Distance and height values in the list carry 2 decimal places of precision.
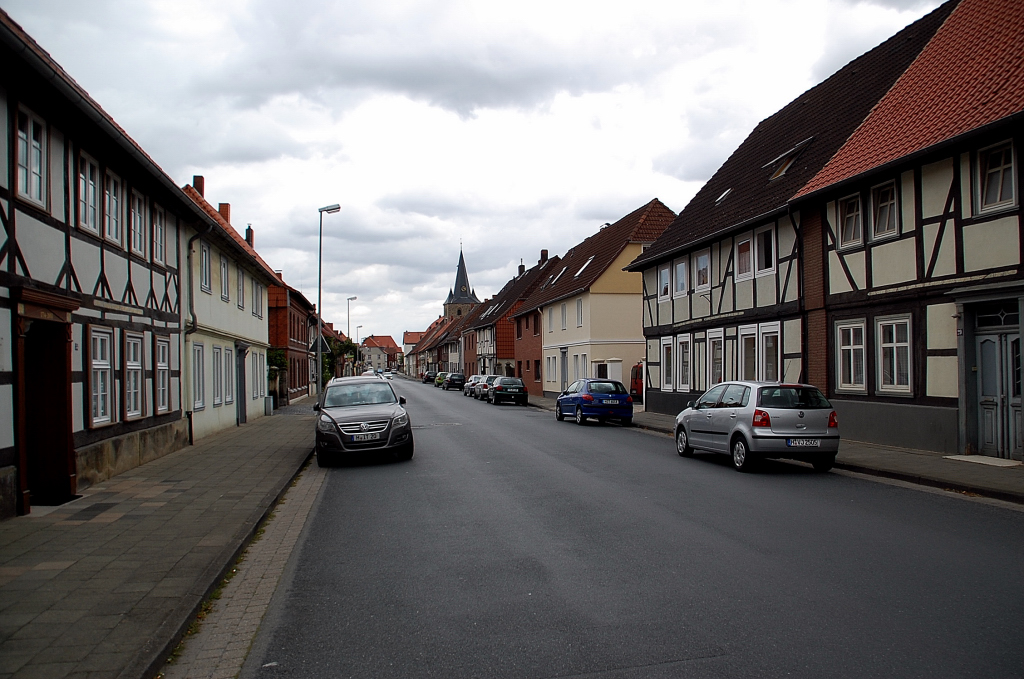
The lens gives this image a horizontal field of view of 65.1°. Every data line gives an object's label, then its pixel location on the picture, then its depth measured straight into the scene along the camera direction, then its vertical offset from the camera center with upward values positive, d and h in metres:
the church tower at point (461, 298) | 136.25 +10.71
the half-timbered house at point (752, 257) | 19.47 +2.89
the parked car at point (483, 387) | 45.03 -1.61
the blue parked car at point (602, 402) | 24.11 -1.35
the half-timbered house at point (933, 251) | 13.12 +1.89
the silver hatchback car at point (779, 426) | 12.64 -1.15
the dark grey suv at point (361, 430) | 14.16 -1.22
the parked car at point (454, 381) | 65.31 -1.77
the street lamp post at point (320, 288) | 32.68 +3.24
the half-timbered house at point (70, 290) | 8.80 +1.04
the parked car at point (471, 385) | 49.42 -1.64
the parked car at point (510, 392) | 38.72 -1.61
